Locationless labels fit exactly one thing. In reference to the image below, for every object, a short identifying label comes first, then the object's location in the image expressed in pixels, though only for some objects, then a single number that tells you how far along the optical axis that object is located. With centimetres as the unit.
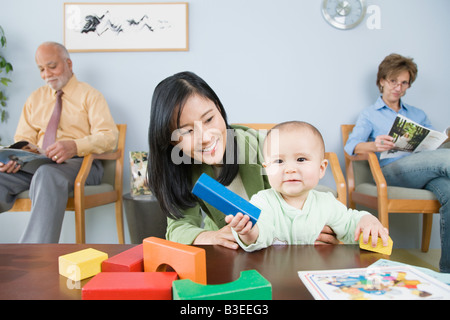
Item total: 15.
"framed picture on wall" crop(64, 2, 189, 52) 258
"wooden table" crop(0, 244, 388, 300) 59
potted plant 253
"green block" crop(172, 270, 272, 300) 48
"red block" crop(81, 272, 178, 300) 53
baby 91
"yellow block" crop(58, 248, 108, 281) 65
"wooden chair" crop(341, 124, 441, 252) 188
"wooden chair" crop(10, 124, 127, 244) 193
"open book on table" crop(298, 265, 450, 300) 52
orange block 58
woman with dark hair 108
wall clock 255
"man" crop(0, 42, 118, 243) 185
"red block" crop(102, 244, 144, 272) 65
